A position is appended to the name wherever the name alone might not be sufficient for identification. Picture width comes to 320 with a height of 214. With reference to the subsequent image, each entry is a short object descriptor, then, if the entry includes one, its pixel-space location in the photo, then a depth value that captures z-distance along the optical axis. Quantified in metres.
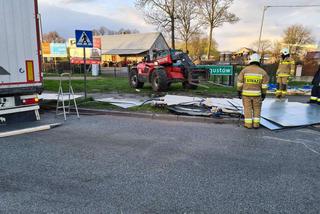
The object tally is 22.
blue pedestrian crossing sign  9.33
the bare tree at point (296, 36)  61.91
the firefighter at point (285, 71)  11.16
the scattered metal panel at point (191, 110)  7.75
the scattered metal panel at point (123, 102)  9.34
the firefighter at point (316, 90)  9.37
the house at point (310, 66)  21.39
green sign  15.02
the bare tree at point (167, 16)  32.72
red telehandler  12.74
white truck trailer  5.68
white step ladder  7.75
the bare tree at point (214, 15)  41.84
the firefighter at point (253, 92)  6.69
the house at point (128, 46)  50.25
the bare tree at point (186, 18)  36.12
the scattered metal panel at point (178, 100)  8.57
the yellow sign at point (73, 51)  31.93
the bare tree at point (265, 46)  61.91
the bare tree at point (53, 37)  86.62
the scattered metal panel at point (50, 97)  9.86
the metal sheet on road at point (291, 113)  7.02
